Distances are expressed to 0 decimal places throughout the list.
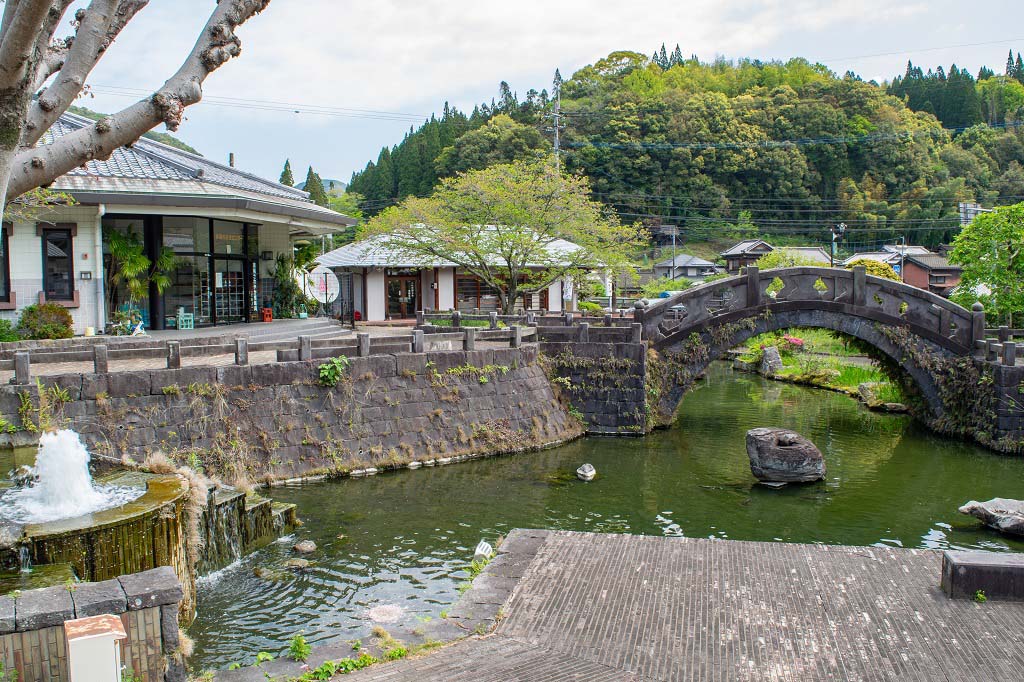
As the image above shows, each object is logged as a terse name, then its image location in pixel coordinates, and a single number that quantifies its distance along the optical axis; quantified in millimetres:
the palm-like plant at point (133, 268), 20750
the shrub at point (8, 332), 18531
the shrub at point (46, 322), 19172
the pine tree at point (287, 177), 77525
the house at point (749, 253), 63450
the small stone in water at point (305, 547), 11625
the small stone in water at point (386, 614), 9110
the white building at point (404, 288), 41000
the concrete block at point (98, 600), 5949
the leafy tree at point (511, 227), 30047
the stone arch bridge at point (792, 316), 21875
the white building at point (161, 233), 19938
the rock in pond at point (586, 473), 16500
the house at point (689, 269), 68312
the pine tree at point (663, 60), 109069
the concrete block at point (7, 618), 5617
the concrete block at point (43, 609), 5707
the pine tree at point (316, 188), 72312
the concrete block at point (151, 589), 6199
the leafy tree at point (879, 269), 39103
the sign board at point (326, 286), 25406
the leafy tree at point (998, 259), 30062
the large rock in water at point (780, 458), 16078
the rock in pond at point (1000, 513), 12922
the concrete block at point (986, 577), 8531
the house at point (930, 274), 56062
